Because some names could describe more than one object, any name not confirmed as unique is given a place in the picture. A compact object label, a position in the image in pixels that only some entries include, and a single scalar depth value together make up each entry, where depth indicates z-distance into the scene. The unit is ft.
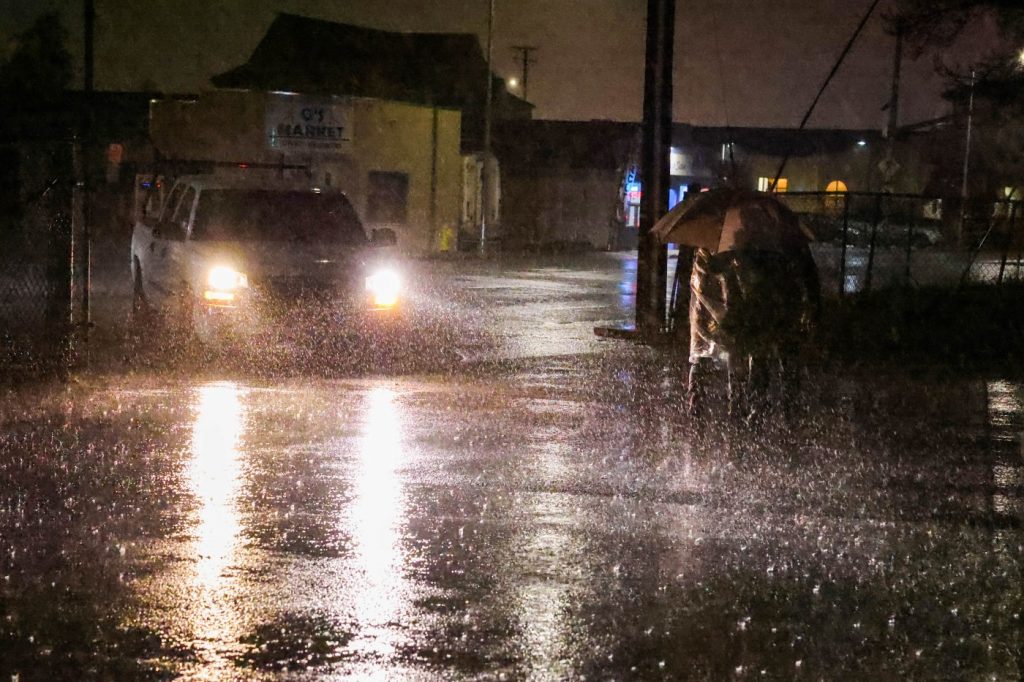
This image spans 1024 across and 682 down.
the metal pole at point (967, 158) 149.53
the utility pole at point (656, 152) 55.57
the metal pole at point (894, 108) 133.80
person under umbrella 33.45
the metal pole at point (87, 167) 46.77
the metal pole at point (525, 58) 249.14
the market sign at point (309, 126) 140.77
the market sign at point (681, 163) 204.23
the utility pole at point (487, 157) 147.95
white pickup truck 44.55
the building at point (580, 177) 183.93
